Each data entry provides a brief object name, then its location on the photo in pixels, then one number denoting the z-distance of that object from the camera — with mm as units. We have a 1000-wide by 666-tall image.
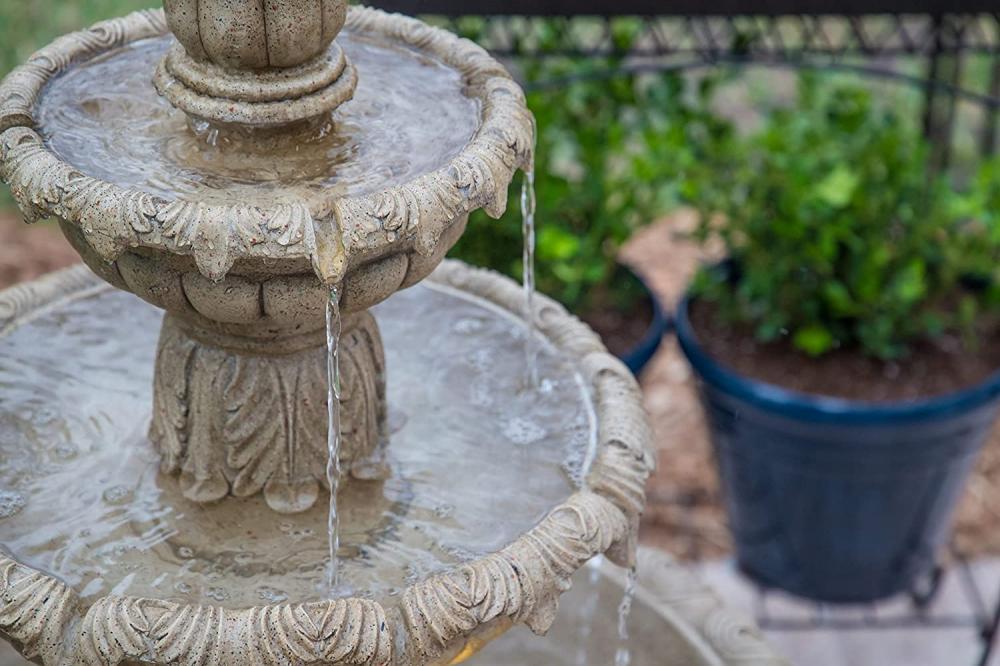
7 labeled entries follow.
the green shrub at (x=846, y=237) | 3453
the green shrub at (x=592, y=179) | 3484
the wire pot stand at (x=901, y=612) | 3736
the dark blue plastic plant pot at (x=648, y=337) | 3441
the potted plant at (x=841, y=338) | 3359
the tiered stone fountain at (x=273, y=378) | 1653
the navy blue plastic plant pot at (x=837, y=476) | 3275
